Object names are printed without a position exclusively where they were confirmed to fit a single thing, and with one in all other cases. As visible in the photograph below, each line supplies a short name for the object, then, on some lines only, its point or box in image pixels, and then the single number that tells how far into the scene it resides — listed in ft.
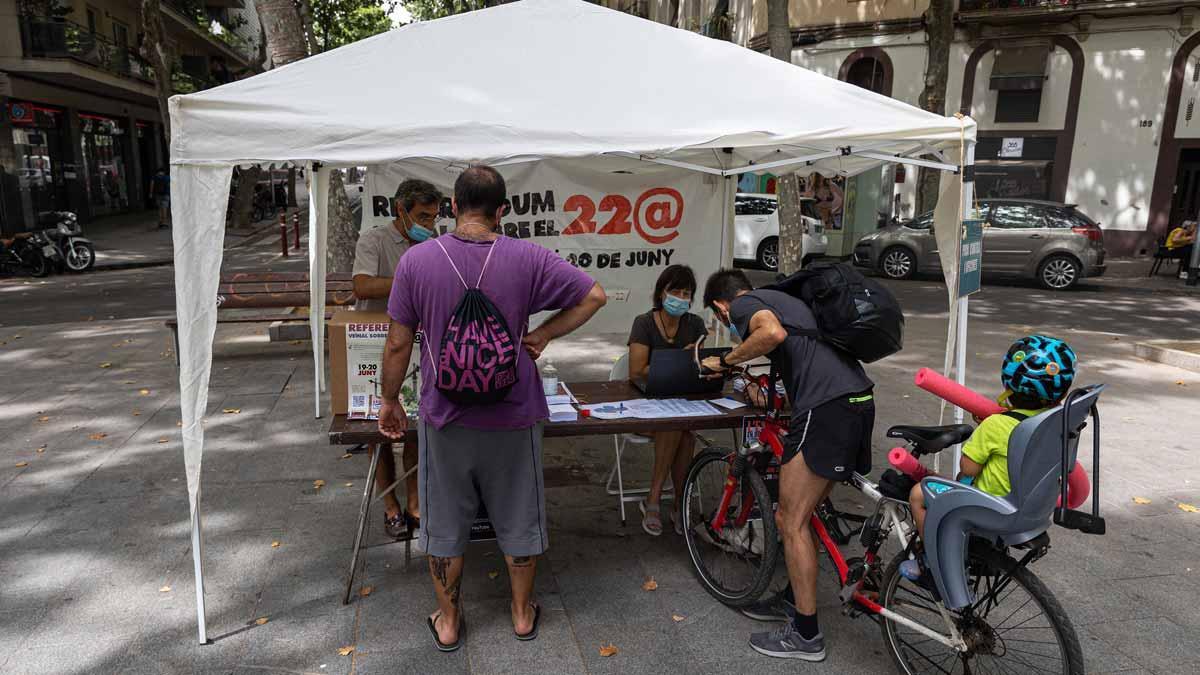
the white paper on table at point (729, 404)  13.04
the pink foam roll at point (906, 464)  9.53
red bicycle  8.79
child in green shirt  8.43
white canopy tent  10.35
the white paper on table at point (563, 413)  12.30
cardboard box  11.87
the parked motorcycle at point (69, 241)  47.67
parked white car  53.01
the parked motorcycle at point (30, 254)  46.55
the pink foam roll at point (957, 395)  9.31
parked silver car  46.26
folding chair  14.61
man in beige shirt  14.60
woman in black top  13.99
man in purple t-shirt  9.57
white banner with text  19.30
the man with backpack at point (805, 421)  10.03
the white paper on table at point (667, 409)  12.54
